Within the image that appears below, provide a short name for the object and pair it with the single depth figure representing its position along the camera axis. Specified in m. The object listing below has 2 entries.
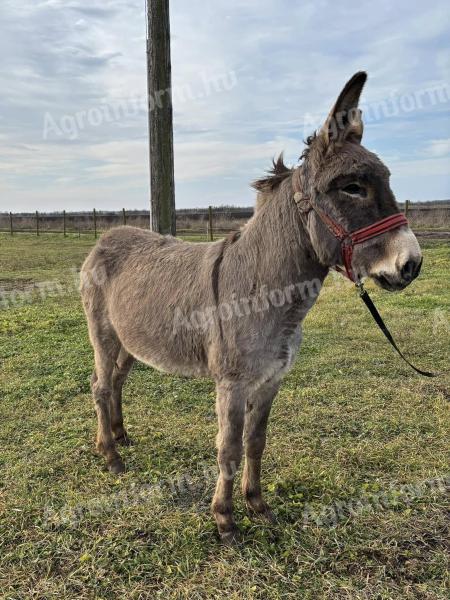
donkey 2.32
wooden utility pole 5.18
